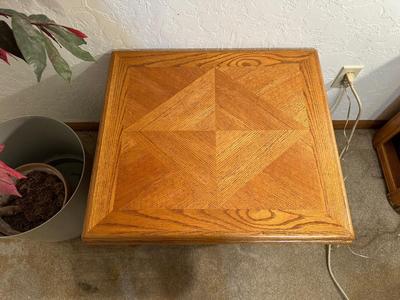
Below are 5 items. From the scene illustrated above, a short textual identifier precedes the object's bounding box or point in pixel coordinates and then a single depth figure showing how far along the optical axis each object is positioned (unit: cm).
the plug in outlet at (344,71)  92
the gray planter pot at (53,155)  88
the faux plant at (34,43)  42
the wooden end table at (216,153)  64
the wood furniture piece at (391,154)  109
